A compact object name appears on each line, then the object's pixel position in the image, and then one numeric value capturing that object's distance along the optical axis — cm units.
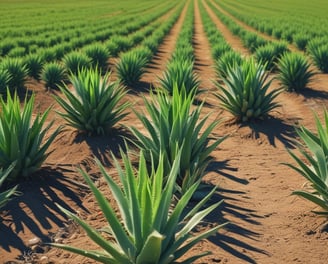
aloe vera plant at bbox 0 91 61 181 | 475
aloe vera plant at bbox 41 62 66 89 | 1088
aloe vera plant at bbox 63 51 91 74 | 1179
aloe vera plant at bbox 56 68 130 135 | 636
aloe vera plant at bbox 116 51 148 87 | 1106
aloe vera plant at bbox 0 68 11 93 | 945
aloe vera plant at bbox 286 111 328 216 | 400
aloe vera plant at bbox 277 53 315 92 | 981
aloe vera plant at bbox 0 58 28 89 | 1033
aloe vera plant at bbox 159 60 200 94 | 923
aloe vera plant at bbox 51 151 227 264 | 282
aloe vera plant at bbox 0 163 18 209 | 402
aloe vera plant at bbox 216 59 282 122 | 718
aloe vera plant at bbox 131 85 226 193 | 448
